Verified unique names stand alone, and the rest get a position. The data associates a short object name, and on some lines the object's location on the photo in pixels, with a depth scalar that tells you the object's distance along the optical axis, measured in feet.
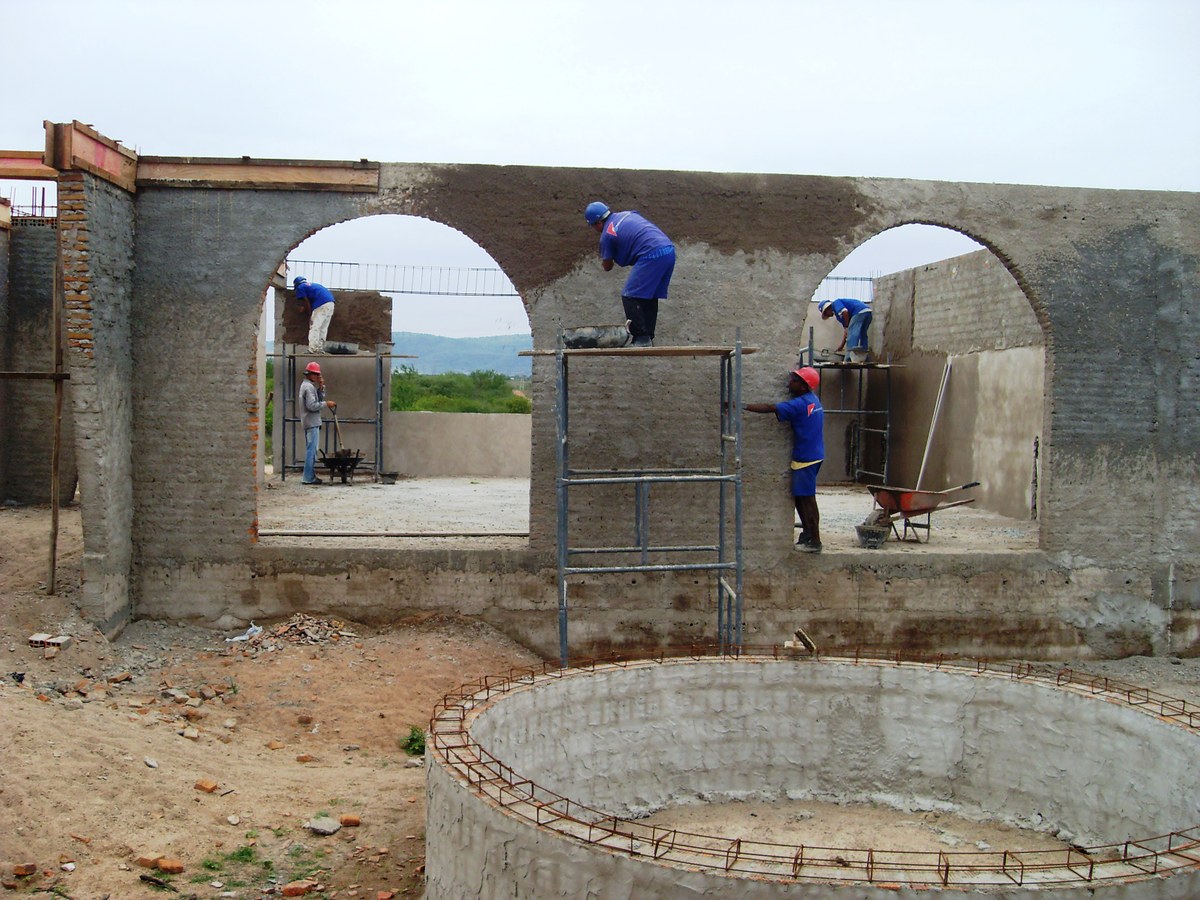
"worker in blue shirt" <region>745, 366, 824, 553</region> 30.12
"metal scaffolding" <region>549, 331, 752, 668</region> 27.45
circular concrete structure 19.98
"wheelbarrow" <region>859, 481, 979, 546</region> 34.12
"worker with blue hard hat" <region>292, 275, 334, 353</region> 53.31
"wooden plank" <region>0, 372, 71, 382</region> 29.78
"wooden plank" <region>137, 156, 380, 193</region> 29.76
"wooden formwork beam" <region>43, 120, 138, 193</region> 26.30
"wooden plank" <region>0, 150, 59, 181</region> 31.58
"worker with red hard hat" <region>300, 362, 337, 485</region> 49.94
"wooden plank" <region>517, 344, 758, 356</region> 26.94
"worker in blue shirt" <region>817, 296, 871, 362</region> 54.08
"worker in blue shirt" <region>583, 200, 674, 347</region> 27.43
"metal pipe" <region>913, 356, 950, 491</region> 48.34
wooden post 29.37
